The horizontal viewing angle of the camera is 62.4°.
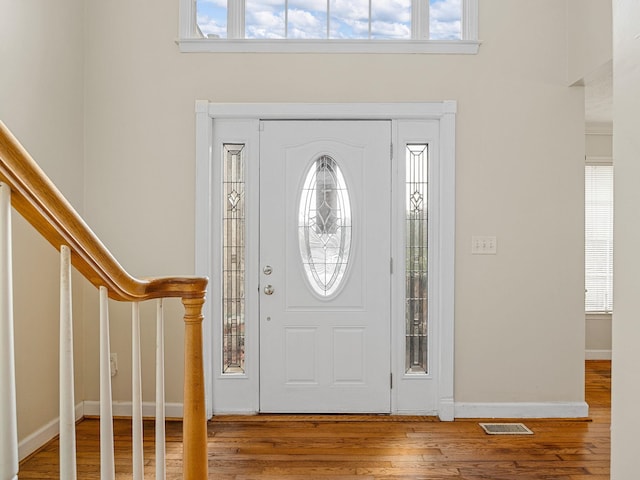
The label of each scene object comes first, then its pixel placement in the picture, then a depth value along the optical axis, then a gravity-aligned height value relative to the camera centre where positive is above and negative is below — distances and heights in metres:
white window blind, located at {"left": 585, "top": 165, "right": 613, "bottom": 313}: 5.60 +0.00
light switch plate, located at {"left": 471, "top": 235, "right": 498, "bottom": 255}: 3.55 -0.09
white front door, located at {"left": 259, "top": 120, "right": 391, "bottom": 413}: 3.59 -0.36
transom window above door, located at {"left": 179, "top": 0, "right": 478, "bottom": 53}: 3.57 +1.44
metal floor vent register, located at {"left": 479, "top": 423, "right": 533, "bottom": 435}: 3.27 -1.24
